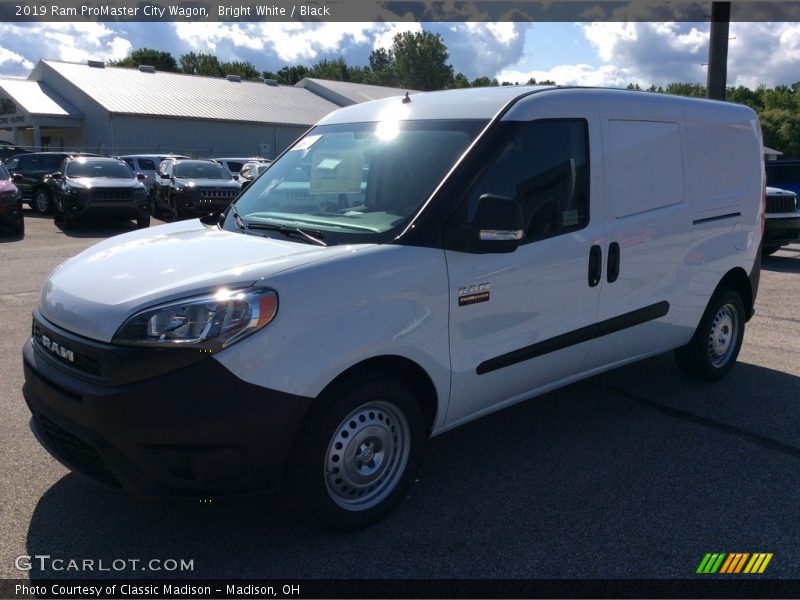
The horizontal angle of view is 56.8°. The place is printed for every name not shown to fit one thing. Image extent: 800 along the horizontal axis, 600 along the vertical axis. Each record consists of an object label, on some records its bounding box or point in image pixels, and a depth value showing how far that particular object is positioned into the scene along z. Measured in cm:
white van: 297
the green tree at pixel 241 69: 9231
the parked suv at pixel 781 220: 1287
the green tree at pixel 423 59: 9238
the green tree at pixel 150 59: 8800
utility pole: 1514
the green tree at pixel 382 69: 9900
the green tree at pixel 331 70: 10112
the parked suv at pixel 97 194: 1631
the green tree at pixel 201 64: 9531
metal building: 3734
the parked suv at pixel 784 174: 1560
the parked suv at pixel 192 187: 1830
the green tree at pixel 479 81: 8138
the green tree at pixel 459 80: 9189
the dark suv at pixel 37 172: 2009
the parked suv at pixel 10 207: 1472
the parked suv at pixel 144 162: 2402
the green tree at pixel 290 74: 9800
